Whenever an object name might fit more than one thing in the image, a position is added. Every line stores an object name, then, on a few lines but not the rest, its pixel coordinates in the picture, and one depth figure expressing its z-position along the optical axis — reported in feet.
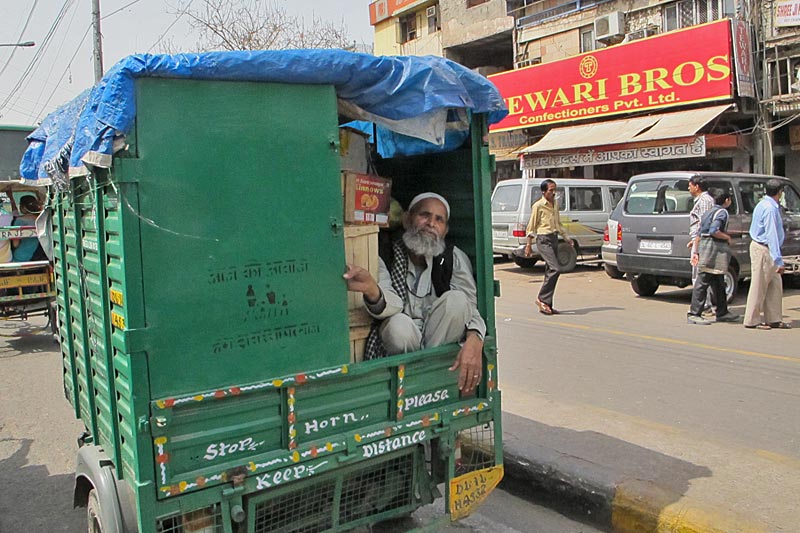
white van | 47.42
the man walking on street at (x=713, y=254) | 27.68
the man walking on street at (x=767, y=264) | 26.16
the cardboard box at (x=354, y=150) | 11.41
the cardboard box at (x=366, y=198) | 10.41
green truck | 7.83
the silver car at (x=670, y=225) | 33.30
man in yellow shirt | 31.55
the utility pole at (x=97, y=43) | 56.80
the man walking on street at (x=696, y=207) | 29.25
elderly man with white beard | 10.17
